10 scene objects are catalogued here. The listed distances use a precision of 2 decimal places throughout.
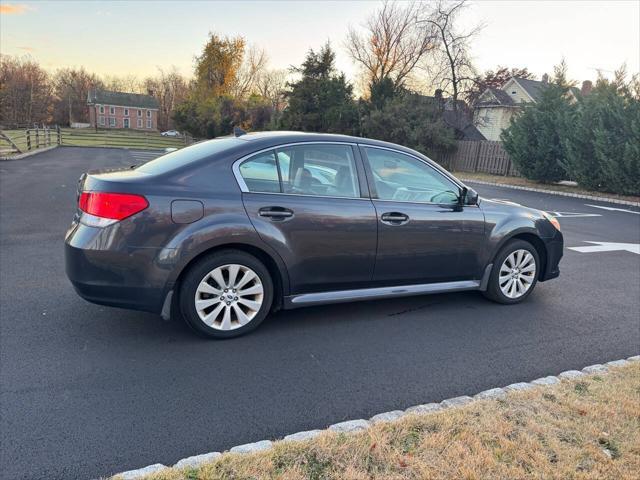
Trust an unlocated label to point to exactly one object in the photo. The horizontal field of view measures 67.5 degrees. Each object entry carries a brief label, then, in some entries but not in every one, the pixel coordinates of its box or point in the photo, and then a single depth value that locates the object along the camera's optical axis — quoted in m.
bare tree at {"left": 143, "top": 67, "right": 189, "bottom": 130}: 81.23
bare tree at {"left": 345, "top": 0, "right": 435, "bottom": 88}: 36.47
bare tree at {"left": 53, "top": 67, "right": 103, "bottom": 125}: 74.61
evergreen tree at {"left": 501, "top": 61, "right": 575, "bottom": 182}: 18.72
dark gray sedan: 3.58
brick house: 81.94
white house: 34.78
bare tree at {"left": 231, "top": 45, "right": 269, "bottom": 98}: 48.69
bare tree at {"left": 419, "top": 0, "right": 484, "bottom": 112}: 31.75
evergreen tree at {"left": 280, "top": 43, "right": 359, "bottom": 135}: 30.86
